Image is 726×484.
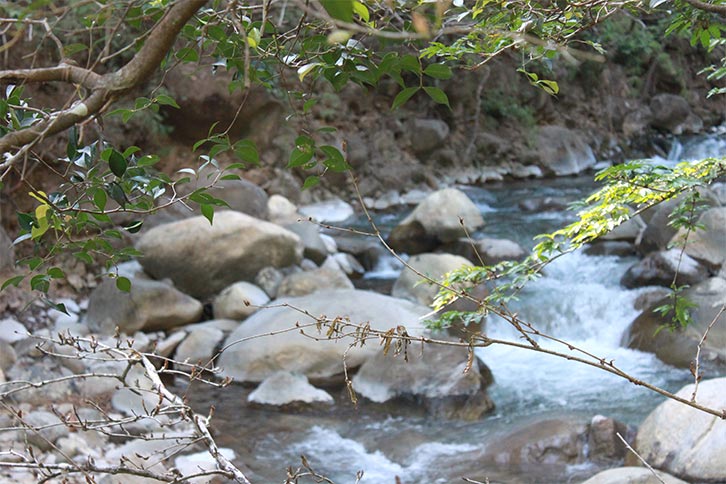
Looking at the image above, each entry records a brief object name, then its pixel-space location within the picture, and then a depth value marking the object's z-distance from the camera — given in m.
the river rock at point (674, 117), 15.23
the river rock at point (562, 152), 13.06
